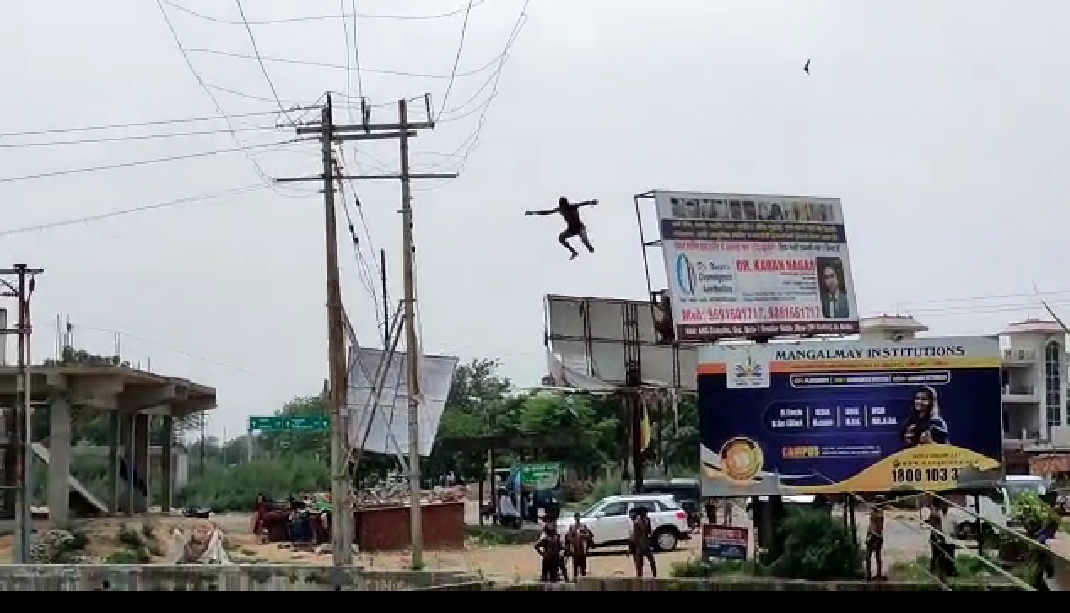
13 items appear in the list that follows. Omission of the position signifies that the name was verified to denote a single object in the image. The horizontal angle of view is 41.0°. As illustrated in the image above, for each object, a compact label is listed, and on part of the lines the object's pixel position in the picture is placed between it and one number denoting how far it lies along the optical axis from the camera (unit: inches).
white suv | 1184.2
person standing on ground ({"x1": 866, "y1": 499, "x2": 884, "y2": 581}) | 880.3
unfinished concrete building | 1369.3
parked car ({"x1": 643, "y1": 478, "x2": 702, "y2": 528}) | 1505.9
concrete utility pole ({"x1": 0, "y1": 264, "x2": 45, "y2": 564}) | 1094.4
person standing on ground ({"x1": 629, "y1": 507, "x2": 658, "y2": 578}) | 937.5
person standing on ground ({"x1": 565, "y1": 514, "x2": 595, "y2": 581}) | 943.0
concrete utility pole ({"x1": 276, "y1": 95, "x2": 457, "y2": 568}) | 1030.4
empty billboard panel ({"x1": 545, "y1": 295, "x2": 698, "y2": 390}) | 1198.3
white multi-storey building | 2704.2
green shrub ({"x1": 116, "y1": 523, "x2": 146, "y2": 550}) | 1295.5
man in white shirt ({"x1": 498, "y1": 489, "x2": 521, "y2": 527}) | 1502.2
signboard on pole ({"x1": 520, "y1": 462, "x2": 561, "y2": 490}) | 1514.5
